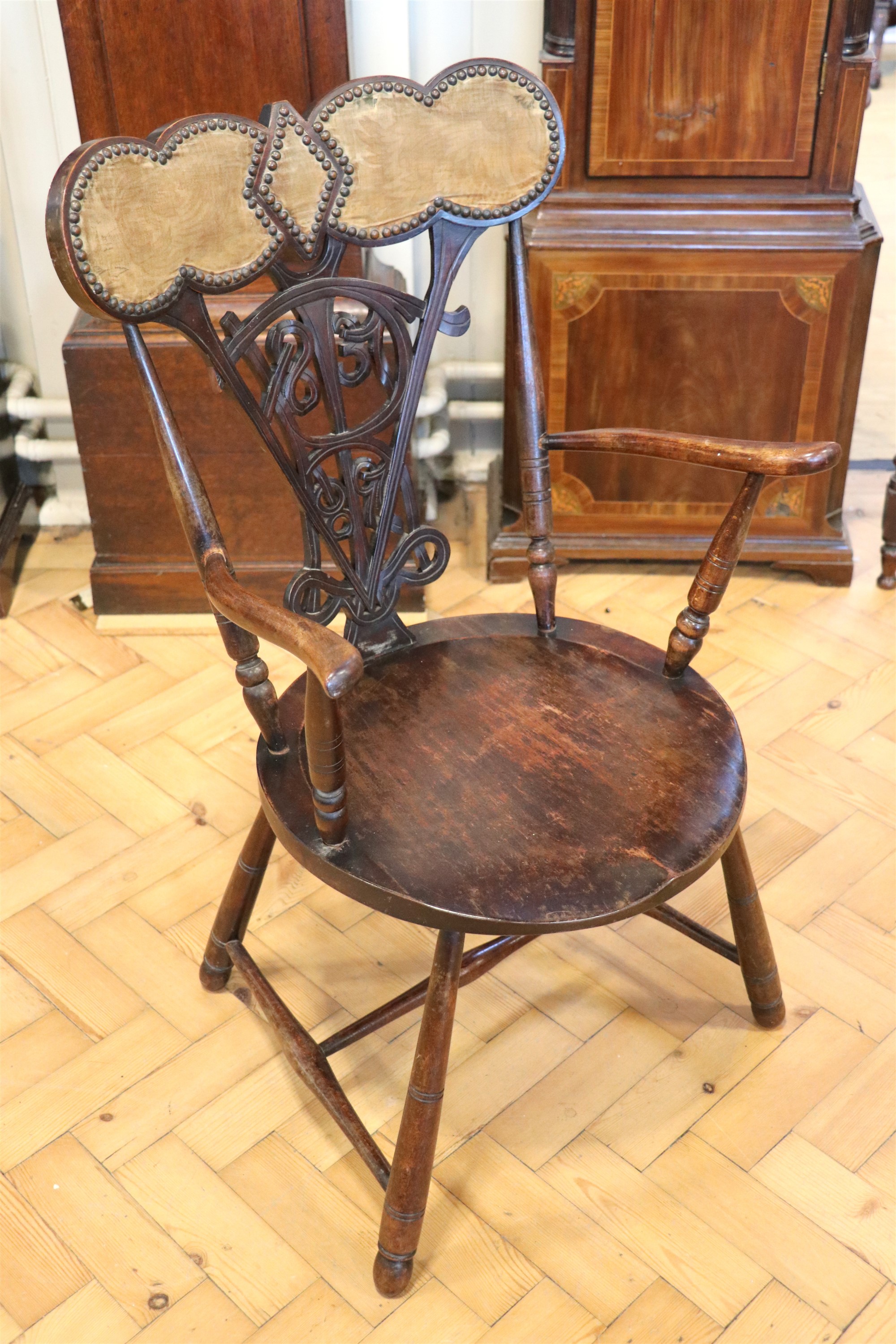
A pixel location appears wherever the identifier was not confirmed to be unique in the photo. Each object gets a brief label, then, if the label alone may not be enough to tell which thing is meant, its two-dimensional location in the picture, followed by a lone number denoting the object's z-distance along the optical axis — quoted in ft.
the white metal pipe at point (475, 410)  9.72
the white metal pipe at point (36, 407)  9.21
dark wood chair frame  4.78
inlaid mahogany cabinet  7.60
